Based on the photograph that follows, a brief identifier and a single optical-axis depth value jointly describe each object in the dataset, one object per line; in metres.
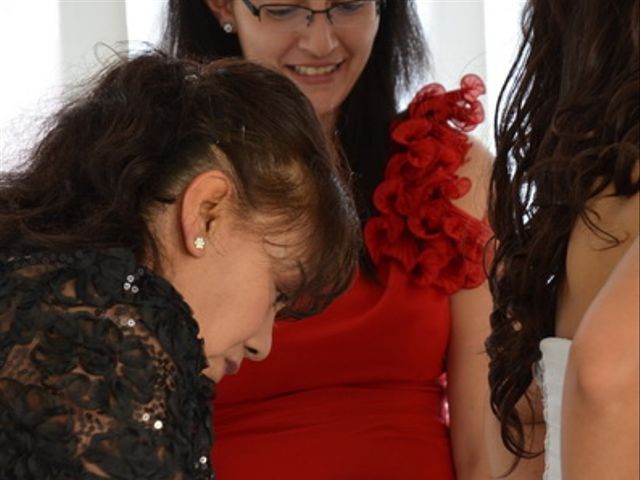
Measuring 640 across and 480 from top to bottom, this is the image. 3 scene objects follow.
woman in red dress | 2.76
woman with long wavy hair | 2.16
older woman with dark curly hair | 2.23
